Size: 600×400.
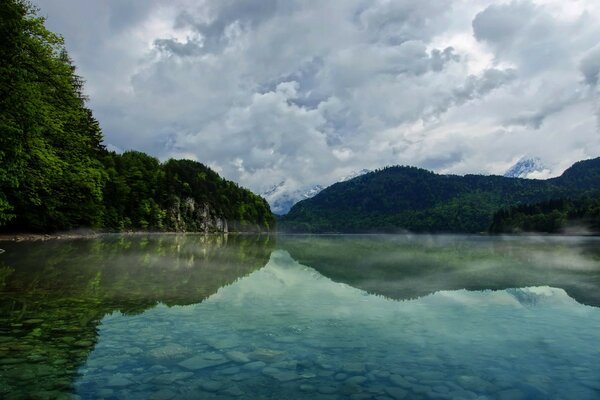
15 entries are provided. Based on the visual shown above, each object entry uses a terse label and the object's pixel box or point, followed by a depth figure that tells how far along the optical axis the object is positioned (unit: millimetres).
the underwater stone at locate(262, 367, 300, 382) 9844
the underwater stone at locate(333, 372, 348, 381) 9922
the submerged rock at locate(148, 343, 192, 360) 11126
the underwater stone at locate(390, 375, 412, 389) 9547
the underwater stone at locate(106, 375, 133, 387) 9032
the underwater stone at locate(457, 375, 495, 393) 9428
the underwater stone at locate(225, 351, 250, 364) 11086
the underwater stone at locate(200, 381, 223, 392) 9008
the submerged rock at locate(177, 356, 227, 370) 10453
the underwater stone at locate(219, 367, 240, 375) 10062
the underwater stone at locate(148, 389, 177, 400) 8445
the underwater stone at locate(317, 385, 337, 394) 9078
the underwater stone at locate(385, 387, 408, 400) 8893
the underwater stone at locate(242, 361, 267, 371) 10477
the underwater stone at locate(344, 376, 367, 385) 9617
